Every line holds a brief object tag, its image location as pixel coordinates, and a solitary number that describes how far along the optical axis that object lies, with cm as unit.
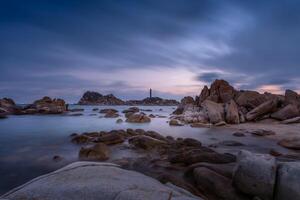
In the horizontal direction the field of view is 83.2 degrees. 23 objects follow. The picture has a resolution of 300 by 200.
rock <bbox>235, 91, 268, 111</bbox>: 2025
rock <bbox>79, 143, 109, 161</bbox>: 727
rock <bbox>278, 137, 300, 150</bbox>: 818
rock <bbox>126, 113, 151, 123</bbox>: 2128
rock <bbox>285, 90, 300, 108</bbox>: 1897
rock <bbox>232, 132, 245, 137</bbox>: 1165
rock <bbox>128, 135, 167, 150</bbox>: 848
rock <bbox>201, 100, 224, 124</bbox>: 1798
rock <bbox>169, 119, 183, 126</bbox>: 1751
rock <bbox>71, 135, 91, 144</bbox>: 1041
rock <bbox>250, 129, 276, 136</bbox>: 1169
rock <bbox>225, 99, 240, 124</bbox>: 1765
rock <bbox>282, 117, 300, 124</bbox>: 1494
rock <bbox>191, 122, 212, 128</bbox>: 1640
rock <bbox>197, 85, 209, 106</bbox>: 2726
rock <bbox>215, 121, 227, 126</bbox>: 1667
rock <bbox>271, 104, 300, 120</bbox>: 1652
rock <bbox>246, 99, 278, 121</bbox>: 1778
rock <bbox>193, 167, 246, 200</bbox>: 391
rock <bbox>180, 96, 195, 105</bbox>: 3385
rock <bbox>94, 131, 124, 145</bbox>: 968
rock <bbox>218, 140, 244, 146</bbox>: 902
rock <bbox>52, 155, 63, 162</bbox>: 721
